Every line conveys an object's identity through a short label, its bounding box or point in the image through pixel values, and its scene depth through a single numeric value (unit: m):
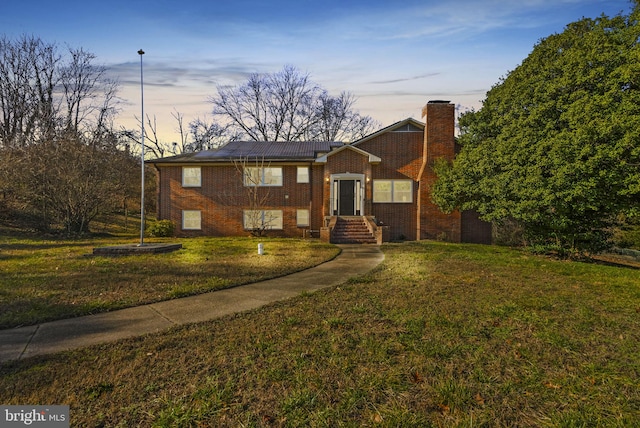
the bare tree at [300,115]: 40.47
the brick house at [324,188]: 18.31
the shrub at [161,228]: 18.94
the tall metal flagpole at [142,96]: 11.16
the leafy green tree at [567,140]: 9.95
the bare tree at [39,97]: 28.24
